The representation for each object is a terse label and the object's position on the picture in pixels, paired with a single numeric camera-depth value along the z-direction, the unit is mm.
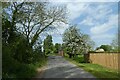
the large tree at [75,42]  20047
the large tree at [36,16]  8616
